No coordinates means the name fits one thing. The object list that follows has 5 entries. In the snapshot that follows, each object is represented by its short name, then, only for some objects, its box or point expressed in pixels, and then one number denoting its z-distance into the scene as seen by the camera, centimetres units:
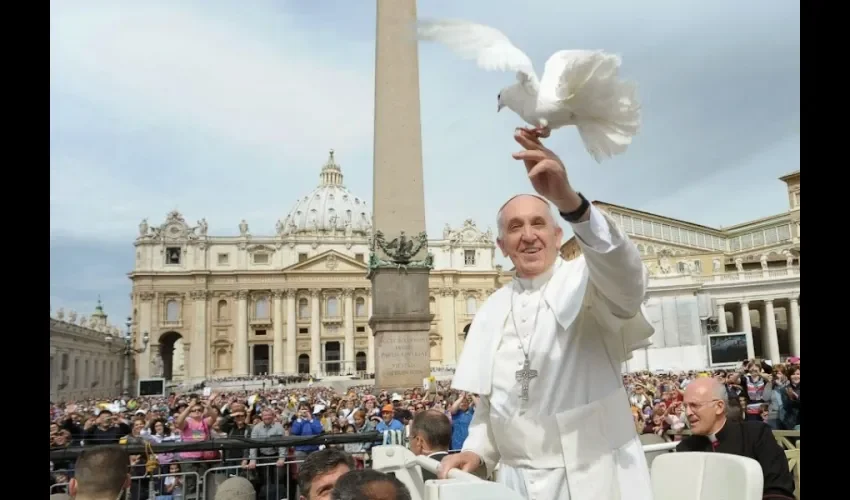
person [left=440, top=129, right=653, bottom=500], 185
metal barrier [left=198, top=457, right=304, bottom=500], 609
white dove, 163
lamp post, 4620
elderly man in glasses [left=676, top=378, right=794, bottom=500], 305
